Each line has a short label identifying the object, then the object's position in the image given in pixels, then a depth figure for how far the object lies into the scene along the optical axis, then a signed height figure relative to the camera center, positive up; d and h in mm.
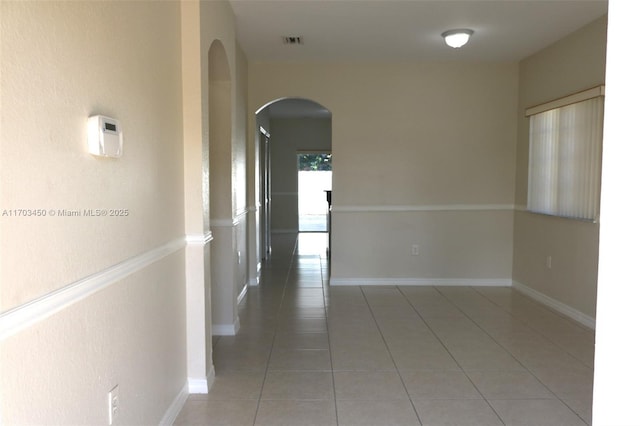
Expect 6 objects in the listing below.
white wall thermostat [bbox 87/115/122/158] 1577 +161
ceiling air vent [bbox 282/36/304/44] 4652 +1368
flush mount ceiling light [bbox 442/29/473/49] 4410 +1300
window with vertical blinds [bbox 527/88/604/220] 4086 +239
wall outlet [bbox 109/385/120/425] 1765 -782
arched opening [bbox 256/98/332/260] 11211 +727
